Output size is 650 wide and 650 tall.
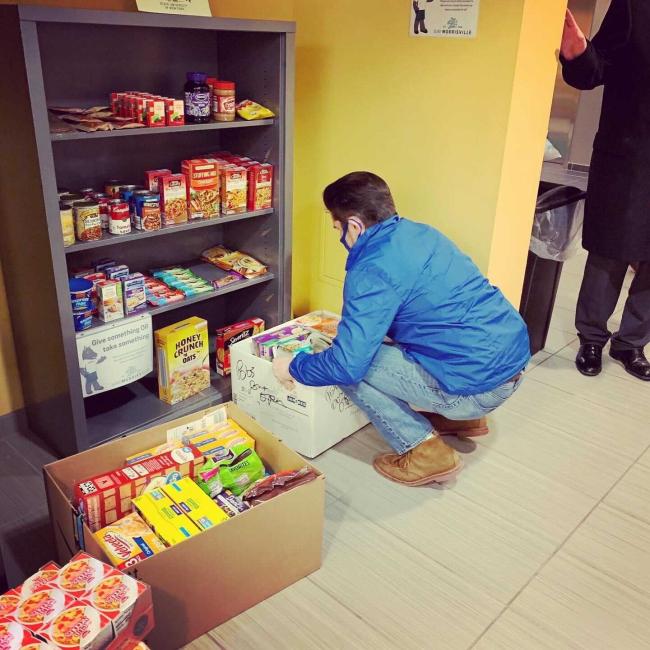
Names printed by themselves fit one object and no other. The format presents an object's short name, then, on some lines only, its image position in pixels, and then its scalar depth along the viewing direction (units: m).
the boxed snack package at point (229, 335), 2.87
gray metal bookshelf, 1.97
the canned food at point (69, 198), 2.19
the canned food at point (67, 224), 2.12
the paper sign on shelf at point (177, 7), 2.11
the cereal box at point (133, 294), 2.41
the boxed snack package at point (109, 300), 2.33
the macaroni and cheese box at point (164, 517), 1.71
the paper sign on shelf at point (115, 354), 2.31
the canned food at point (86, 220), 2.18
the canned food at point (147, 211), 2.34
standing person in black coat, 2.62
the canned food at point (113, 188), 2.39
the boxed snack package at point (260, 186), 2.65
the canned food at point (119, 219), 2.27
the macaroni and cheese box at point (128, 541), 1.61
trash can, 2.95
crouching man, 1.99
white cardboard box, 2.36
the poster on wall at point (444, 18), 2.34
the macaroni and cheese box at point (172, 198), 2.42
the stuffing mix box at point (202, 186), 2.50
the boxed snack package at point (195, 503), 1.76
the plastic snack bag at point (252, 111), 2.54
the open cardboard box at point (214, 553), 1.59
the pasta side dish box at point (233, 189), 2.59
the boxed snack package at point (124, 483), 1.77
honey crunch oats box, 2.62
